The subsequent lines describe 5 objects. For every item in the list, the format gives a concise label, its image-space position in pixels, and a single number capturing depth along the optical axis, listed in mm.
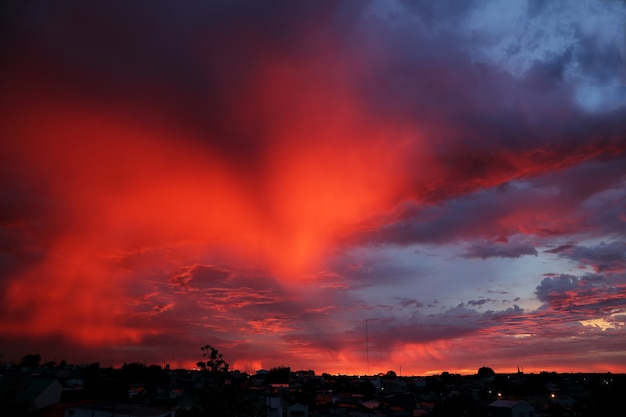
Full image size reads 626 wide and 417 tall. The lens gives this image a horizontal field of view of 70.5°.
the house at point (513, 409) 69250
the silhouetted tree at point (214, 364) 35906
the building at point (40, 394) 62072
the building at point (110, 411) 54844
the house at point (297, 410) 78062
